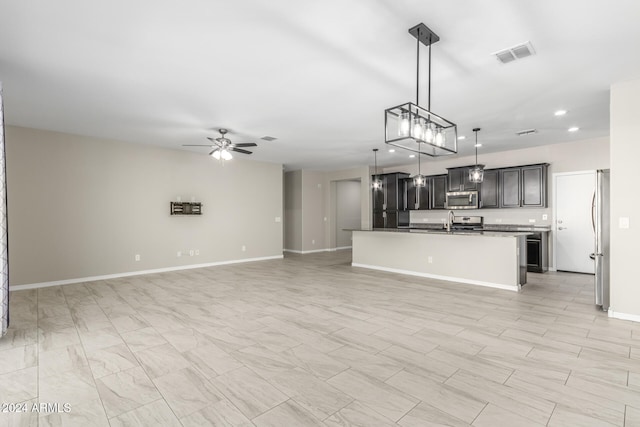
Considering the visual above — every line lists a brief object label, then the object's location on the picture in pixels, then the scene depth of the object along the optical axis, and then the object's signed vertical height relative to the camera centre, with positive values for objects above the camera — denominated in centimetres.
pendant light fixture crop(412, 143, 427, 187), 692 +66
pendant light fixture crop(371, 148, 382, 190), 771 +71
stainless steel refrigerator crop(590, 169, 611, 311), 395 -37
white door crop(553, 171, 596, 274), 637 -28
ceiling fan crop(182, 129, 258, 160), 534 +114
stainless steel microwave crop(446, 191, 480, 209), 765 +24
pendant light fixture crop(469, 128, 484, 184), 593 +68
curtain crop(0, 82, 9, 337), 310 -39
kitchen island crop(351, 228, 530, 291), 520 -88
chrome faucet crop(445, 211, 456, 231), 656 -30
